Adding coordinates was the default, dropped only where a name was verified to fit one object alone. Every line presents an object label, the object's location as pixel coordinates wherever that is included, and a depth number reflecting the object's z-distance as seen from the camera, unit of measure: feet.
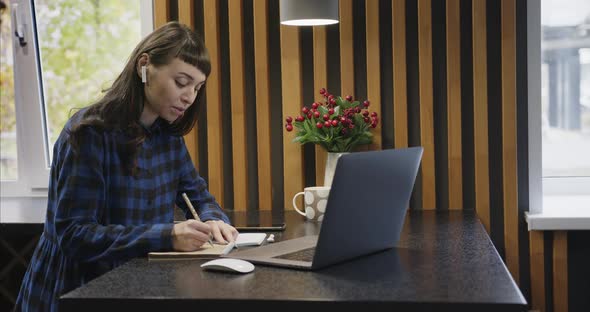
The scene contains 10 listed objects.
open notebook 6.12
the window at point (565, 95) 10.34
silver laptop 5.32
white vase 9.41
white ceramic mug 8.74
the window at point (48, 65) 11.62
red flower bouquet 9.37
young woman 6.14
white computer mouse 5.43
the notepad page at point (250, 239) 6.71
